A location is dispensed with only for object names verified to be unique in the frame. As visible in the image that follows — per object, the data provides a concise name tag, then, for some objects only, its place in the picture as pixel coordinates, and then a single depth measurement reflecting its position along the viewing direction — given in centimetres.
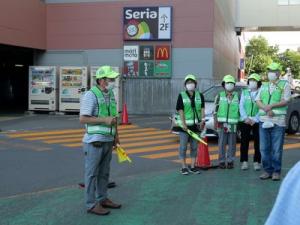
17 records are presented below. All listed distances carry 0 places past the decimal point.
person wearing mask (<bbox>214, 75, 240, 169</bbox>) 972
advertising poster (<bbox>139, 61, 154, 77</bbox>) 2442
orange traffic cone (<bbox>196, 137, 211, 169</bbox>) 969
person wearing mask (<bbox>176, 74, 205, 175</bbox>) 907
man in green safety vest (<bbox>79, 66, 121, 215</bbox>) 614
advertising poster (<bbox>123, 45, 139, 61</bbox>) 2456
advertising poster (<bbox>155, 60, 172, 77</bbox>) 2425
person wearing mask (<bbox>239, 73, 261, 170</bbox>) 955
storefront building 2408
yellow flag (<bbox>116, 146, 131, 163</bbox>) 655
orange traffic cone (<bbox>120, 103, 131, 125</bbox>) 1920
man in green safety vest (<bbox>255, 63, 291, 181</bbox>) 846
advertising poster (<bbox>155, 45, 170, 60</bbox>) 2417
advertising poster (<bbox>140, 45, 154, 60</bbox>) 2436
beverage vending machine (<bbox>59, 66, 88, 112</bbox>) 2328
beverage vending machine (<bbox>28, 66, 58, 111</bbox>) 2345
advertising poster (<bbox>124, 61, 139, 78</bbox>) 2461
